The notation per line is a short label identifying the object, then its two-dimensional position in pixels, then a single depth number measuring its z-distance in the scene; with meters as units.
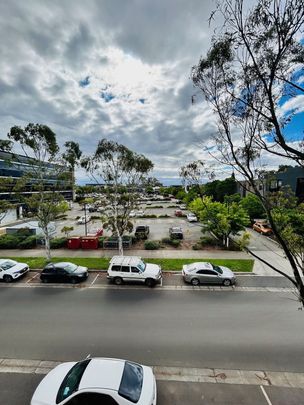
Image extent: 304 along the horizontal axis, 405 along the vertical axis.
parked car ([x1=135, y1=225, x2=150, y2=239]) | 24.50
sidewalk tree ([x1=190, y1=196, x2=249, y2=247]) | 19.52
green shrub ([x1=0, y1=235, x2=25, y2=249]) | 21.61
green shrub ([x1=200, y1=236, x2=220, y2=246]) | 22.30
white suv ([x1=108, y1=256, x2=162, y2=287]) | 13.13
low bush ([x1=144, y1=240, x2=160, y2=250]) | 20.94
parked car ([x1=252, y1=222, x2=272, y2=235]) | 26.08
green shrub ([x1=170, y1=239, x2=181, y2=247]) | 21.89
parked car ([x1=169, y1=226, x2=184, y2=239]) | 24.28
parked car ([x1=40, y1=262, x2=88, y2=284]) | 13.66
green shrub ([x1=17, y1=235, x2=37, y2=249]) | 21.58
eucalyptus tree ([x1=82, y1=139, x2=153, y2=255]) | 17.38
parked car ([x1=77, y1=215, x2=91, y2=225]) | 35.97
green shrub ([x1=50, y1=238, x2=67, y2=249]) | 21.59
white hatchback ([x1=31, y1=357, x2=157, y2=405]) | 4.81
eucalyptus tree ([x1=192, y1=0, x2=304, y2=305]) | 4.62
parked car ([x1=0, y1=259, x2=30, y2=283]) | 13.89
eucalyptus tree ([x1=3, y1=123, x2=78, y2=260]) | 15.73
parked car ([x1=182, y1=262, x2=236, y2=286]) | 13.10
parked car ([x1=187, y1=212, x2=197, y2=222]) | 36.43
